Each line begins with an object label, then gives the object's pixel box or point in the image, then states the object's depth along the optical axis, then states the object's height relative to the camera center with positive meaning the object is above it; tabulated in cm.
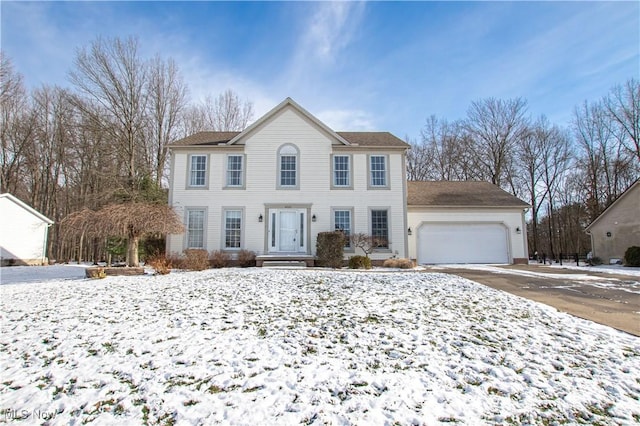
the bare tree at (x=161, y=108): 2334 +1020
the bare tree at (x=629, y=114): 2339 +942
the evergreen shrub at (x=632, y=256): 1509 -45
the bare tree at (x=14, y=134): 2212 +781
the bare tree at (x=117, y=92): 1984 +967
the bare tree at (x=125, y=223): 1074 +88
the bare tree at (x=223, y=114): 2792 +1133
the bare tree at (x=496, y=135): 2784 +944
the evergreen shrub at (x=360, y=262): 1418 -60
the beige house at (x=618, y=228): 1653 +96
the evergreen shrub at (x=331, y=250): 1466 -9
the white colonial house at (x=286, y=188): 1578 +288
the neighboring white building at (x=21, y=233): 1758 +91
